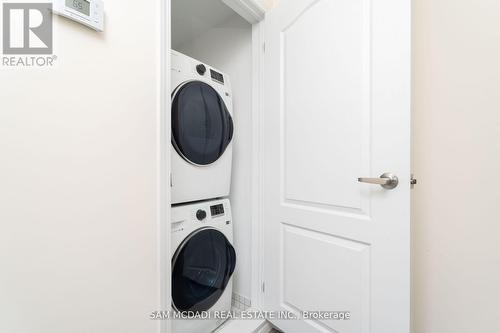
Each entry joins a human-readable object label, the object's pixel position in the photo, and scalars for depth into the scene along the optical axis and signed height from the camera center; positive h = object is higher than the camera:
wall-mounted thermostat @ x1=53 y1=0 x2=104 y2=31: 0.64 +0.48
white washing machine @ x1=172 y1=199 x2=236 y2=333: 1.15 -0.58
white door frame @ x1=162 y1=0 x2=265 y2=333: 0.90 +0.01
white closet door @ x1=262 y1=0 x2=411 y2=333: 0.85 +0.02
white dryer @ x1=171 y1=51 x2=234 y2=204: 1.18 +0.21
